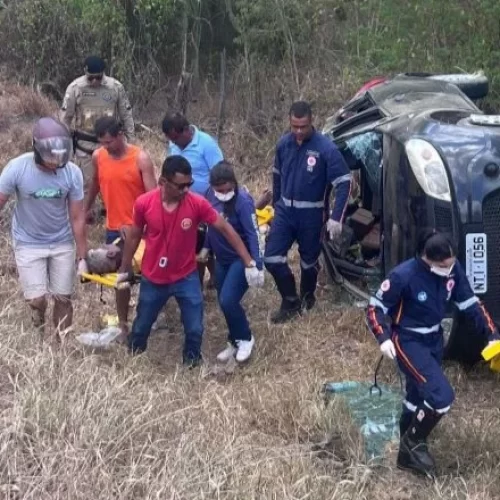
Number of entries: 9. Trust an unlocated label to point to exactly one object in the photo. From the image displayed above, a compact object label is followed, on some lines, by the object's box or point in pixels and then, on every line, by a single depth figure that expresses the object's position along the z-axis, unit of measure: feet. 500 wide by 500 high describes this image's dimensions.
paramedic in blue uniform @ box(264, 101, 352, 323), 24.38
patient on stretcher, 22.80
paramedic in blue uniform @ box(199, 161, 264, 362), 22.50
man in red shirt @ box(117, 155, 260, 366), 21.25
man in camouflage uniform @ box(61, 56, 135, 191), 32.01
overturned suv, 19.69
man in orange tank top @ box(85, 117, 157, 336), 23.90
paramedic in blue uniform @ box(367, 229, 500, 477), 17.25
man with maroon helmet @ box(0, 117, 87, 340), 21.33
